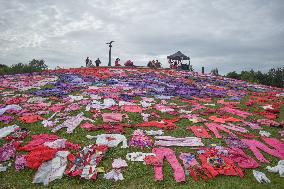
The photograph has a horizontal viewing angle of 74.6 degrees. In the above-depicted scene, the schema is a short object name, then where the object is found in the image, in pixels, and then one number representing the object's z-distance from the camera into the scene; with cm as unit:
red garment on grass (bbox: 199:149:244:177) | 664
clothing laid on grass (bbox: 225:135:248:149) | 808
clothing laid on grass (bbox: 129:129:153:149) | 783
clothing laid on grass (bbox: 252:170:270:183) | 647
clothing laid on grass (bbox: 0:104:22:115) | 1038
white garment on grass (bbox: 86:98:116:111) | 1092
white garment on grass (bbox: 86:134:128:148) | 780
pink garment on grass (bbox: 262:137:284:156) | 815
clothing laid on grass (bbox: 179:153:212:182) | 652
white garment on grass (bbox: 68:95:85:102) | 1216
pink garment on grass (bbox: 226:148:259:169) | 705
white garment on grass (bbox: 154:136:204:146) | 800
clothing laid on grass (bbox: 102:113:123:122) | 957
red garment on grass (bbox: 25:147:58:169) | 676
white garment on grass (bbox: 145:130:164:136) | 866
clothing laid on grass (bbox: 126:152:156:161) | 713
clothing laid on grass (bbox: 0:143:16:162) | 711
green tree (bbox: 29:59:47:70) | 4651
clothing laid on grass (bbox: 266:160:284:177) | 682
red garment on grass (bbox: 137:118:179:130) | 921
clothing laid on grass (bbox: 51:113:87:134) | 879
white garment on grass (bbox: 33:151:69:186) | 633
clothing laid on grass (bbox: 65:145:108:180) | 644
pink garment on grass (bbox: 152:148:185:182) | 646
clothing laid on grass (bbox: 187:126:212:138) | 872
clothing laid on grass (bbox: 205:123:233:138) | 891
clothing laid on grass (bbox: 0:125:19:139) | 840
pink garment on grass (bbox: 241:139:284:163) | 762
